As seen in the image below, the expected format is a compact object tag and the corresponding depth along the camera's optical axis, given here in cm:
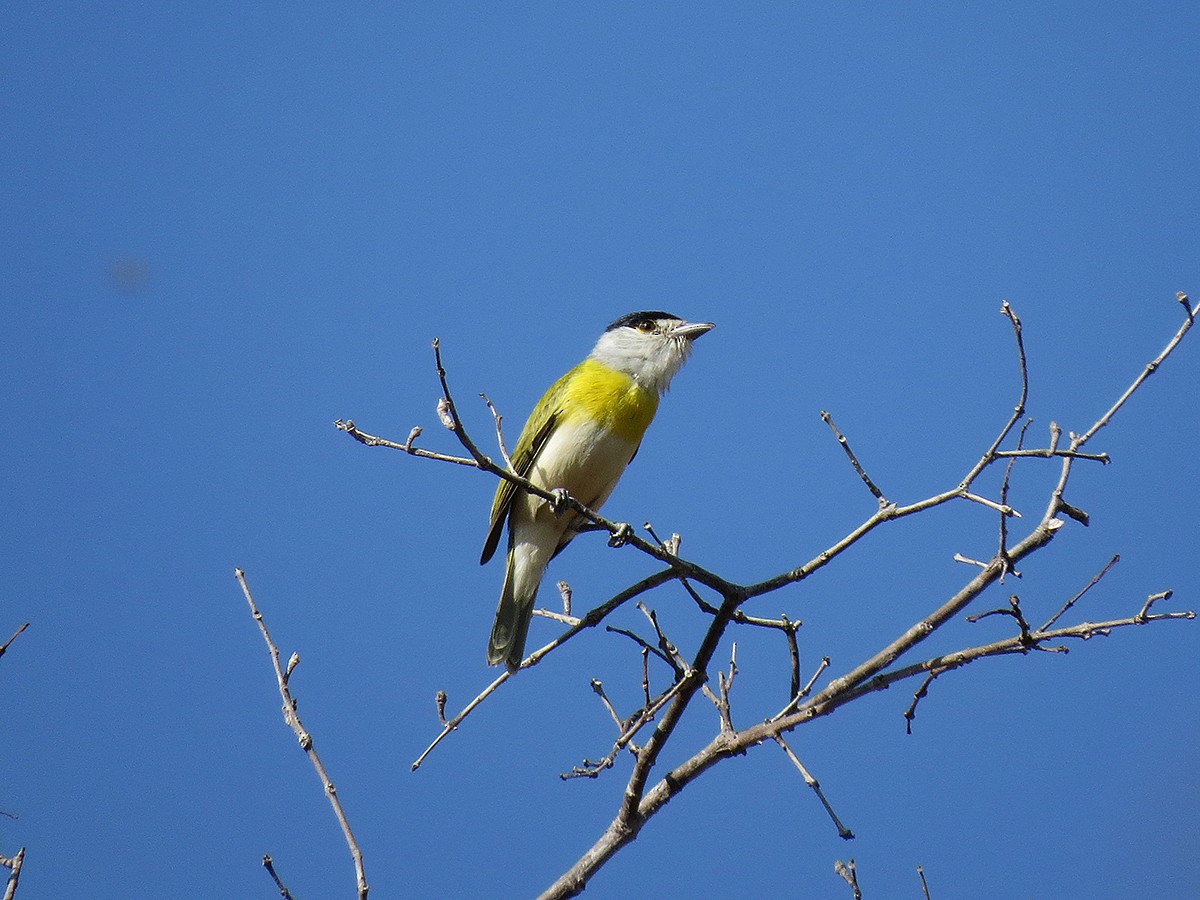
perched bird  1194
